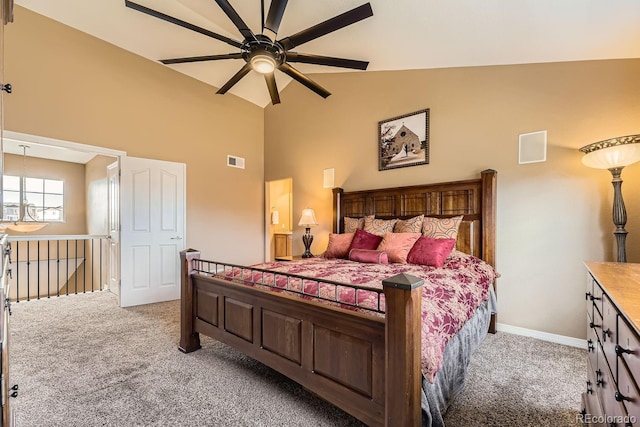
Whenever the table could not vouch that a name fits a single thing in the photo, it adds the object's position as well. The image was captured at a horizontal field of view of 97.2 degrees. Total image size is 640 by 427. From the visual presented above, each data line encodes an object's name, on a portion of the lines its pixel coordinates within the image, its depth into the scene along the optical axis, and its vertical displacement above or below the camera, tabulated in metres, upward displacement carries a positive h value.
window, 6.02 +0.44
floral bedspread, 1.47 -0.50
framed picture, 3.67 +1.01
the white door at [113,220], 4.25 -0.08
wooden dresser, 0.76 -0.46
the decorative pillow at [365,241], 3.27 -0.30
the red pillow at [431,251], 2.71 -0.36
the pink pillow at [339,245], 3.41 -0.38
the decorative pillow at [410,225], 3.26 -0.12
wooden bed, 1.24 -0.70
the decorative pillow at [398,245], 2.90 -0.32
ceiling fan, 2.12 +1.47
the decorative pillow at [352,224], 3.95 -0.13
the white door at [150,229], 4.03 -0.20
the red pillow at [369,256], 2.88 -0.43
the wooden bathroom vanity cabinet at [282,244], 5.86 -0.61
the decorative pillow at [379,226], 3.52 -0.14
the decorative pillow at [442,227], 3.06 -0.14
